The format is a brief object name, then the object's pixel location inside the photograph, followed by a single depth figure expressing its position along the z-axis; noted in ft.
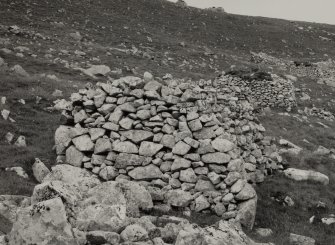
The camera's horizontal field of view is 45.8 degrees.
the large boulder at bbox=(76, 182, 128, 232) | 28.19
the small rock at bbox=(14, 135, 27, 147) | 49.21
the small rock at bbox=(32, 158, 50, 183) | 41.90
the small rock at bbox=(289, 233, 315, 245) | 38.14
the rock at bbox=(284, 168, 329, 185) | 55.46
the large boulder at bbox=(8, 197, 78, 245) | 22.35
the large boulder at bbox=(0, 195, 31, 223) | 29.68
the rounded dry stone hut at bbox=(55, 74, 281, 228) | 42.42
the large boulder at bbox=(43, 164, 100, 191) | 37.57
